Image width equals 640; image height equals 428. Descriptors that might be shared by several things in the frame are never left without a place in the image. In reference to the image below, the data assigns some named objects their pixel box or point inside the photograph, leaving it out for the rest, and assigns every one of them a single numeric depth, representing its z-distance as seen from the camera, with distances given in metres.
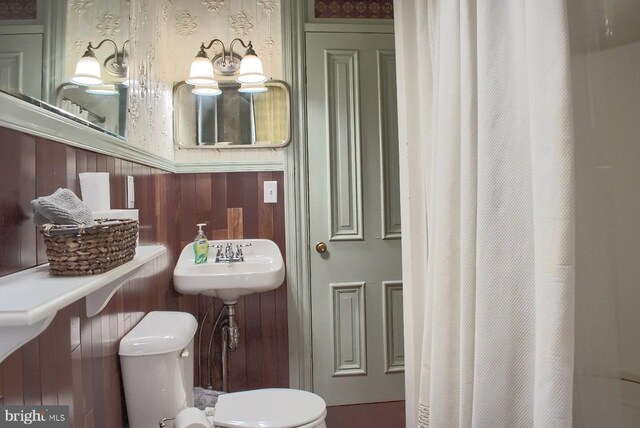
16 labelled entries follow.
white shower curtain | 0.75
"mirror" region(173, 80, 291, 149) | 2.20
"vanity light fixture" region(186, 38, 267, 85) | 2.14
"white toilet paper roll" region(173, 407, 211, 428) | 1.22
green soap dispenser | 2.09
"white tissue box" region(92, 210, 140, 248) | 1.03
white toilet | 1.31
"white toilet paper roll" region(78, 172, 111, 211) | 1.05
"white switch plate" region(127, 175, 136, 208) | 1.43
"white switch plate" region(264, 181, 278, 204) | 2.23
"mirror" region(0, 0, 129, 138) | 0.79
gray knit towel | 0.76
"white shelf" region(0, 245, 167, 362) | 0.55
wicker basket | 0.76
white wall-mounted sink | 1.83
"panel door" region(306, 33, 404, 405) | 2.25
